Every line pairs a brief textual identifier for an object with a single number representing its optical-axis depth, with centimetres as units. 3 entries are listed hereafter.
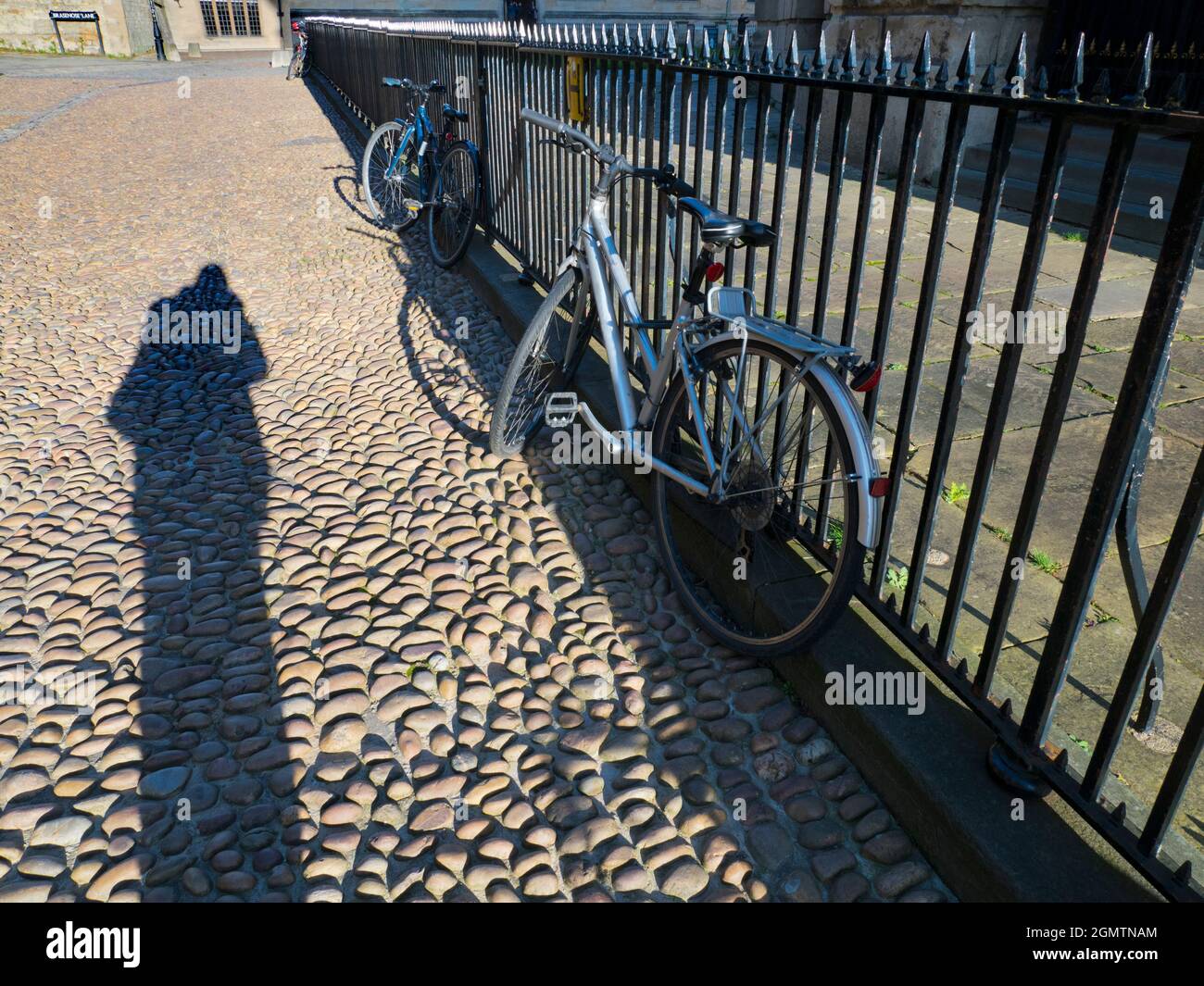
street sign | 3256
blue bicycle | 707
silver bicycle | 254
